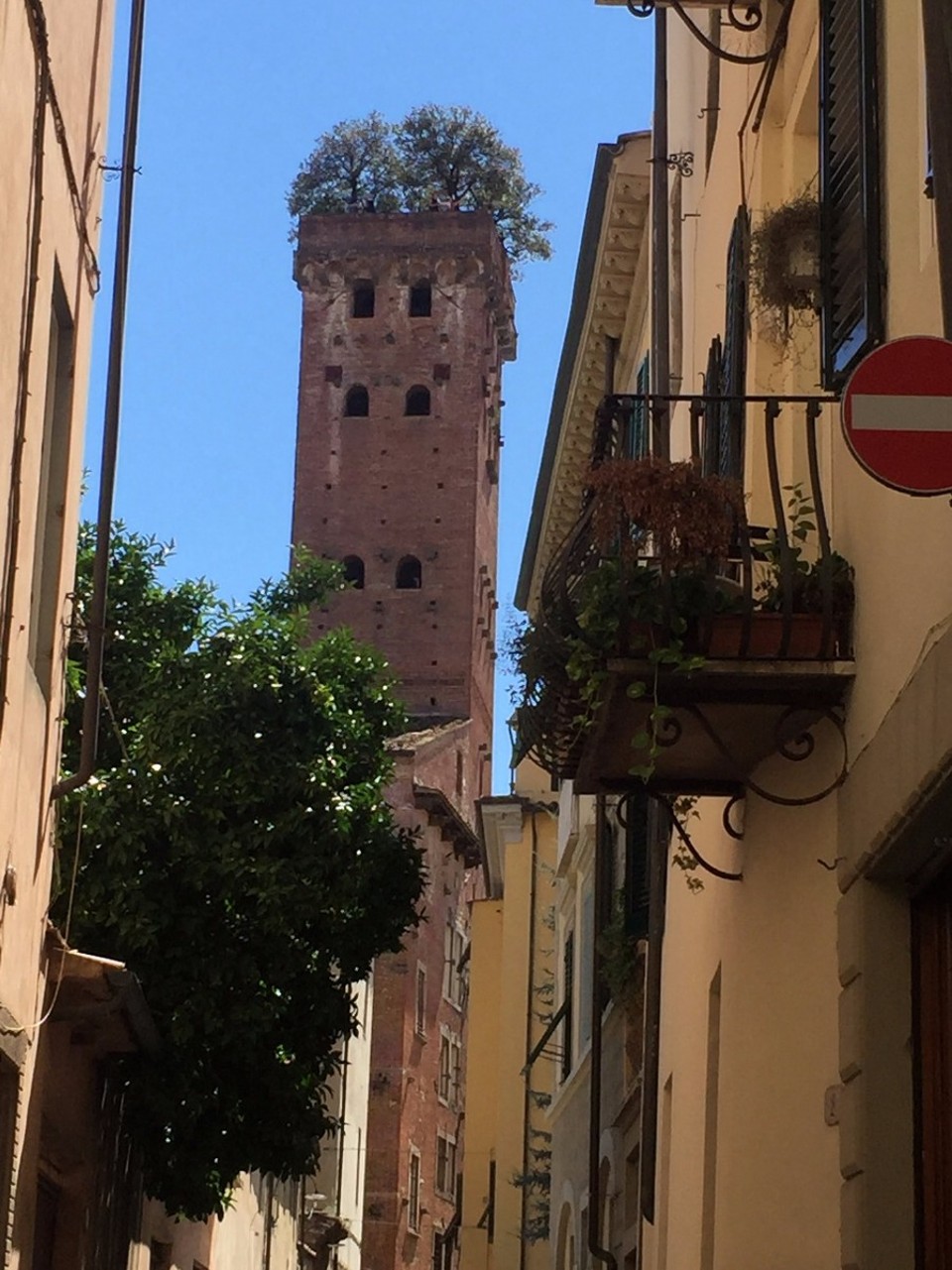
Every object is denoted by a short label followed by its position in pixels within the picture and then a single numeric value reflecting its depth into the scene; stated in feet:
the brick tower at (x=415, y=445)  206.08
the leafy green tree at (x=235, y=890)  48.83
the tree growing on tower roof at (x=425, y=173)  224.12
